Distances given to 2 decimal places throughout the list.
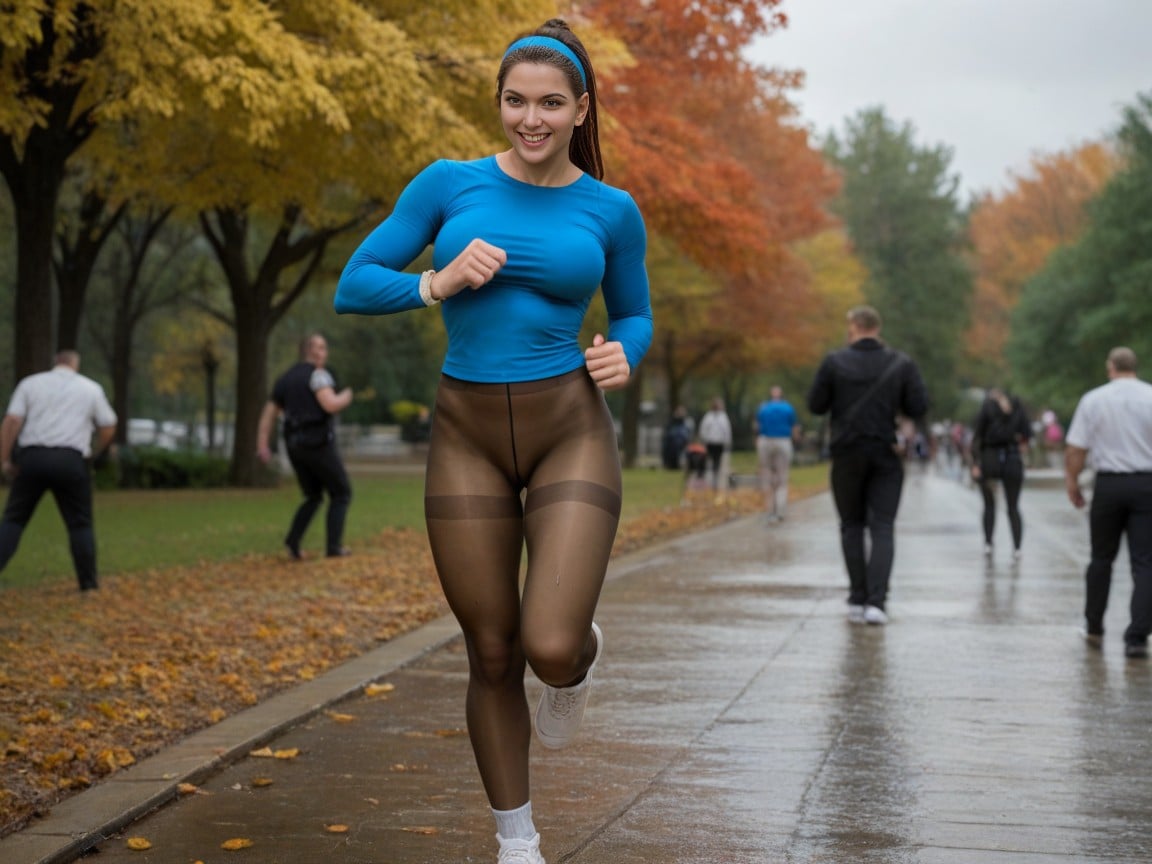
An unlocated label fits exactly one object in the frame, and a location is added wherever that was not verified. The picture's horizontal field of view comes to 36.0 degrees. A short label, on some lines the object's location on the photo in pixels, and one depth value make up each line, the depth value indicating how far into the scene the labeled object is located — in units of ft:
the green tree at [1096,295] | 167.12
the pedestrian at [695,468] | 99.19
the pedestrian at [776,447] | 77.82
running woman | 13.79
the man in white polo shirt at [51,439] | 39.24
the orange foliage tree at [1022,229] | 262.67
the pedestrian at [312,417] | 47.21
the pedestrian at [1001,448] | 55.67
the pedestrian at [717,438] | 100.01
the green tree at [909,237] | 279.49
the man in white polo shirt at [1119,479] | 32.64
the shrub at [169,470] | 101.86
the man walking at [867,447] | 36.50
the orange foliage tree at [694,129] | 83.66
